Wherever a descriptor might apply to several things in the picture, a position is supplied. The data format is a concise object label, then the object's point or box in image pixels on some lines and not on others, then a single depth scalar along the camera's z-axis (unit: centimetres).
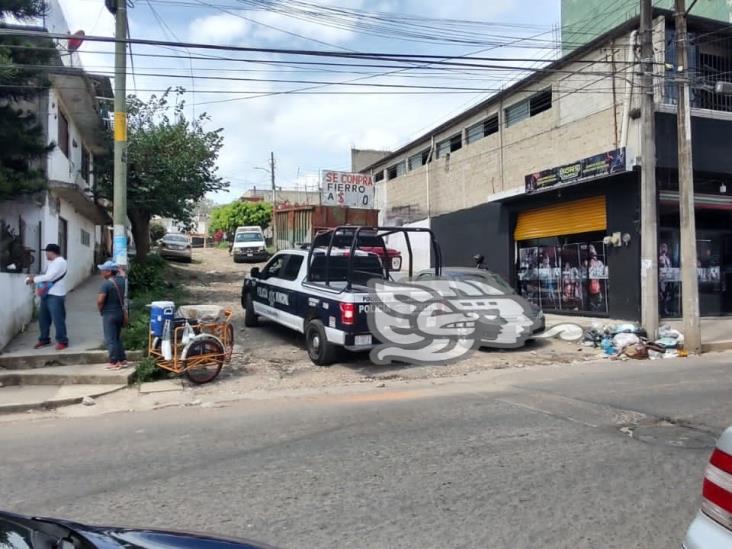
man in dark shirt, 854
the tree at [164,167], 1962
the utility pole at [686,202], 1166
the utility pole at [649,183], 1195
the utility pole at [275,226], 2735
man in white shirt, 922
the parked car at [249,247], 3044
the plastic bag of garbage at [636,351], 1112
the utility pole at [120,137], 1033
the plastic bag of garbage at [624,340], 1137
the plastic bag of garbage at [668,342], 1170
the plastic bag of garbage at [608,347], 1141
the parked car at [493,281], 1181
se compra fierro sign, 1859
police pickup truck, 898
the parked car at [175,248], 2858
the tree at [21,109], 1134
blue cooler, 849
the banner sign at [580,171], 1382
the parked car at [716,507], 221
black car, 196
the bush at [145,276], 1750
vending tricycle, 832
